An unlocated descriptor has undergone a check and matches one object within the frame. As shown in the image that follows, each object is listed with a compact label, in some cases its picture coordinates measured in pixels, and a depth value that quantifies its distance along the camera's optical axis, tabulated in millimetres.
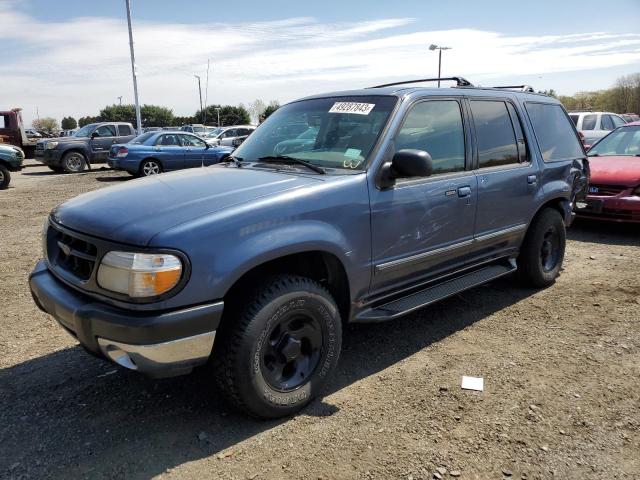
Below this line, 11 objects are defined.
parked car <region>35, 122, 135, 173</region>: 18297
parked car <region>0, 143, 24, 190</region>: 13594
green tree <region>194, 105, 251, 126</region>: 77312
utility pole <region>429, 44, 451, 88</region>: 33750
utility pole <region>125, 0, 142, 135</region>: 27578
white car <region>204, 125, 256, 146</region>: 25422
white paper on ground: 3271
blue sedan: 15062
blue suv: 2496
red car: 7047
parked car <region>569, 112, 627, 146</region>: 14922
